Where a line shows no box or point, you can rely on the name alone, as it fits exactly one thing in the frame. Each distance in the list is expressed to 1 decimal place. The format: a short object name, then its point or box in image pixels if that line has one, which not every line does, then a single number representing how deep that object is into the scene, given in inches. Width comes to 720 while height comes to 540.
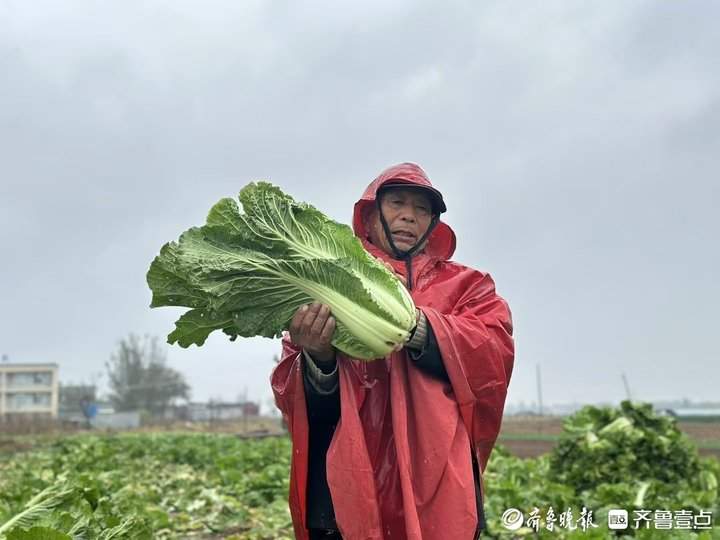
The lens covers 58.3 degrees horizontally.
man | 98.7
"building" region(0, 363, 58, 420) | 3417.8
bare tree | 2893.7
